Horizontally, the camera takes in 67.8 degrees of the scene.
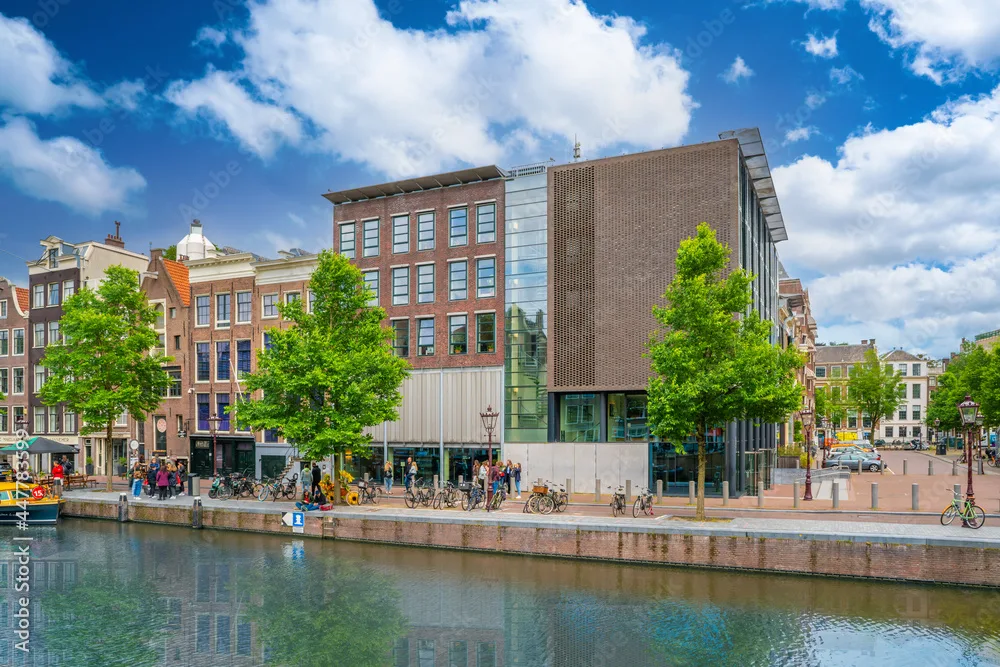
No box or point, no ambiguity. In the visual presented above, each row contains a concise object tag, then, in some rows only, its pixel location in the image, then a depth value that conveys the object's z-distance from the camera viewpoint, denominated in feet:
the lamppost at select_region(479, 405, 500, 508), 97.66
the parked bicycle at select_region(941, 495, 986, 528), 76.38
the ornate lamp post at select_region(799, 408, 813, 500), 100.76
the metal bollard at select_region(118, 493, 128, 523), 112.78
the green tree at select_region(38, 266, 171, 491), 132.46
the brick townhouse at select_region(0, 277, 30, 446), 183.52
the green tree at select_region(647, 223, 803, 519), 83.51
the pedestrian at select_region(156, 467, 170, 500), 116.80
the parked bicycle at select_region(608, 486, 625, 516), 90.53
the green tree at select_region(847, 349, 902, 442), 278.87
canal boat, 112.78
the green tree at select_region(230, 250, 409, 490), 99.40
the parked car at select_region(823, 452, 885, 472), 165.37
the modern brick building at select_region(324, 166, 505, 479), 128.47
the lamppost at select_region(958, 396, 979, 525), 83.90
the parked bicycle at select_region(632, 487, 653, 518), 89.76
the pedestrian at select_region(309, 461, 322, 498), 101.14
